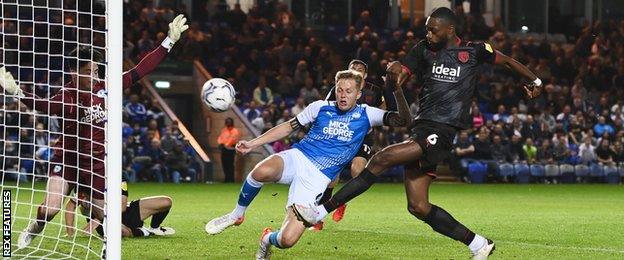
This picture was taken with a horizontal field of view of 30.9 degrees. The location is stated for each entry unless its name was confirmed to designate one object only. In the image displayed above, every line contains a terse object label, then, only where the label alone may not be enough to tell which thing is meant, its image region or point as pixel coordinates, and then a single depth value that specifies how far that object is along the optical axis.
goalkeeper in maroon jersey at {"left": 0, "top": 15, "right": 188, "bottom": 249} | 10.30
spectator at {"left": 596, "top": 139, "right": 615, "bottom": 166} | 29.62
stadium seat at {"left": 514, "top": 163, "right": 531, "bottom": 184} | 28.56
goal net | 7.90
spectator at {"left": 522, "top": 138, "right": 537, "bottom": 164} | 28.89
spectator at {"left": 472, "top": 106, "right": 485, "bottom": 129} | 28.73
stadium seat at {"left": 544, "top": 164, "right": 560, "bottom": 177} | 29.08
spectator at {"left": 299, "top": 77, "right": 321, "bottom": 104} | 28.06
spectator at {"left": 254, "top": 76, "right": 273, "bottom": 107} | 28.08
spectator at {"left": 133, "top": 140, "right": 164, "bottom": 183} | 25.20
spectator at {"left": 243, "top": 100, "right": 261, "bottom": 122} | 27.14
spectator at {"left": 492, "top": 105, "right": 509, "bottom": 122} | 29.38
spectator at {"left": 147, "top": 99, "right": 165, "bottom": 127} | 26.25
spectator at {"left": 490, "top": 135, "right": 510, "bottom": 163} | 28.31
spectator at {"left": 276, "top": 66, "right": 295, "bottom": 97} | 28.88
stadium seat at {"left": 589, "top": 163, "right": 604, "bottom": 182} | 29.55
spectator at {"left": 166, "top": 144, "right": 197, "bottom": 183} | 25.45
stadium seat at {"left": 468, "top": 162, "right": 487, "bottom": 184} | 27.86
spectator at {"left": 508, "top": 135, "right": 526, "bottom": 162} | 28.84
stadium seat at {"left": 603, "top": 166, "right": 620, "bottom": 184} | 29.62
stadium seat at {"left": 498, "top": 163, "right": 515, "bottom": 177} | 28.31
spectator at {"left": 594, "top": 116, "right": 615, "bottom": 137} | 30.23
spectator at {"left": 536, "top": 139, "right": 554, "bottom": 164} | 29.11
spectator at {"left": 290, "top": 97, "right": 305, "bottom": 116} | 26.88
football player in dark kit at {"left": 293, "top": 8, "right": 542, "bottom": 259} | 9.11
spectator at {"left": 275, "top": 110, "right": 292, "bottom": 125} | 26.73
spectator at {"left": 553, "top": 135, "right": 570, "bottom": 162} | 29.19
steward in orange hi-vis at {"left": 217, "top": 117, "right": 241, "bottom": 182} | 26.11
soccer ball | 11.87
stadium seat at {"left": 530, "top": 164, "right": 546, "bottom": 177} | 28.86
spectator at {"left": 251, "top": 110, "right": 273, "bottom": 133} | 26.77
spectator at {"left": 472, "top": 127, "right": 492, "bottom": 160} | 28.08
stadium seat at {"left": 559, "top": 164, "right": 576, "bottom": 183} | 29.24
